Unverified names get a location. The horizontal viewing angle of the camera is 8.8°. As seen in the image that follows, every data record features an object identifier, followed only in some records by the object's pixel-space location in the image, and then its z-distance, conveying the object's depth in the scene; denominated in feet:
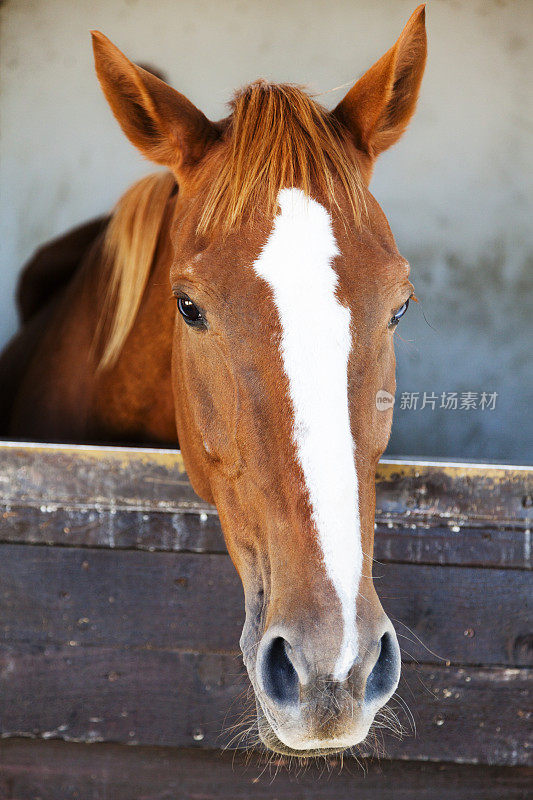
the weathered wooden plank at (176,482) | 14.79
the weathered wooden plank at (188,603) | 14.87
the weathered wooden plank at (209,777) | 15.00
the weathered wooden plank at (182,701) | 14.88
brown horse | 13.61
